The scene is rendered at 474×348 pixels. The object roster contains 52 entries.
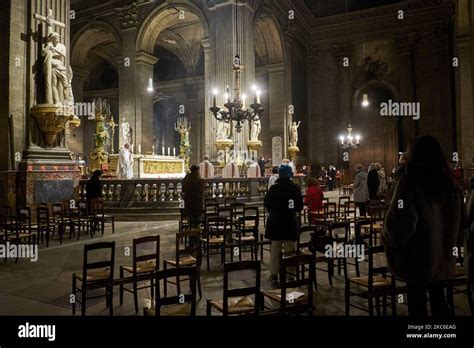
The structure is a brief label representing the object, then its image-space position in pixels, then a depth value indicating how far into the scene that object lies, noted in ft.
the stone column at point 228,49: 57.16
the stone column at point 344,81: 85.56
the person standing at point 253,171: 48.88
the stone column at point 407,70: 78.79
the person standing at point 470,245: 9.29
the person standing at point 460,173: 39.20
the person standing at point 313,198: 26.43
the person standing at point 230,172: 47.70
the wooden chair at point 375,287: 11.70
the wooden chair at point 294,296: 10.32
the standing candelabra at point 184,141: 70.44
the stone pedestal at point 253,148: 56.65
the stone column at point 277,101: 73.82
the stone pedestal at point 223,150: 53.98
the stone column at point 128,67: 67.00
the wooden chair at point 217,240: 19.39
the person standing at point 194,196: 24.36
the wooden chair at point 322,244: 15.94
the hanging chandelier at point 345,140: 76.89
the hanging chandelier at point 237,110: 39.29
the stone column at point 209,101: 57.45
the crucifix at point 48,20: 33.77
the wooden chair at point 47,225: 25.05
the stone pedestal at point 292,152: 71.48
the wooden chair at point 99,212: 28.91
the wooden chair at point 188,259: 14.03
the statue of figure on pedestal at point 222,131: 54.70
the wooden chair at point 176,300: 9.47
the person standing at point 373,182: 33.91
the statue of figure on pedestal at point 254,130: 56.93
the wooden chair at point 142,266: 13.39
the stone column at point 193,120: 90.27
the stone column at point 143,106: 66.59
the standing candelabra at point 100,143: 59.47
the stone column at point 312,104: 87.56
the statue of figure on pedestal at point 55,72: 32.99
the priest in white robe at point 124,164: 46.88
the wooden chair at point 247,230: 18.88
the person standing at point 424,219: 8.89
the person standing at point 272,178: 34.08
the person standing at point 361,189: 31.36
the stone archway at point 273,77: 73.26
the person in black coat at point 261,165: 56.95
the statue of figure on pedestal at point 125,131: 60.39
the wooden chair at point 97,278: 12.28
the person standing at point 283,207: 16.42
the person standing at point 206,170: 46.04
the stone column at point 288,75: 74.08
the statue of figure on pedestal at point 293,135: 73.26
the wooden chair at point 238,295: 9.82
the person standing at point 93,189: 31.94
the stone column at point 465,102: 45.29
